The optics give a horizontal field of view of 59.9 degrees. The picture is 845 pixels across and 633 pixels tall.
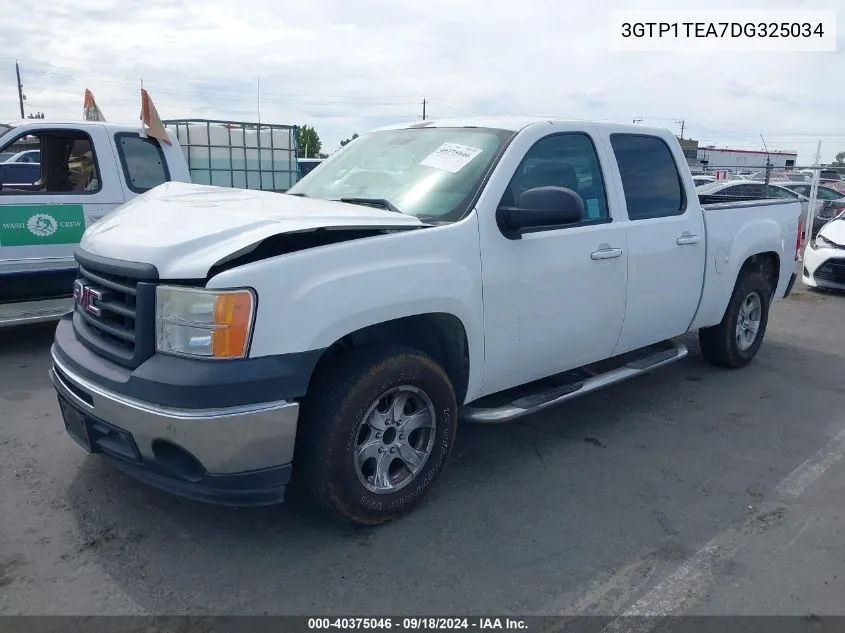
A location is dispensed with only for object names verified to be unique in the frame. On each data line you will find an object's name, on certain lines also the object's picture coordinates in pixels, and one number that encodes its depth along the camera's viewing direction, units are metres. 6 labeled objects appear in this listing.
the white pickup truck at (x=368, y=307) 2.88
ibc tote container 11.74
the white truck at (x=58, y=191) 6.23
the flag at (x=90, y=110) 10.27
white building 44.97
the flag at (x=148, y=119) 7.01
